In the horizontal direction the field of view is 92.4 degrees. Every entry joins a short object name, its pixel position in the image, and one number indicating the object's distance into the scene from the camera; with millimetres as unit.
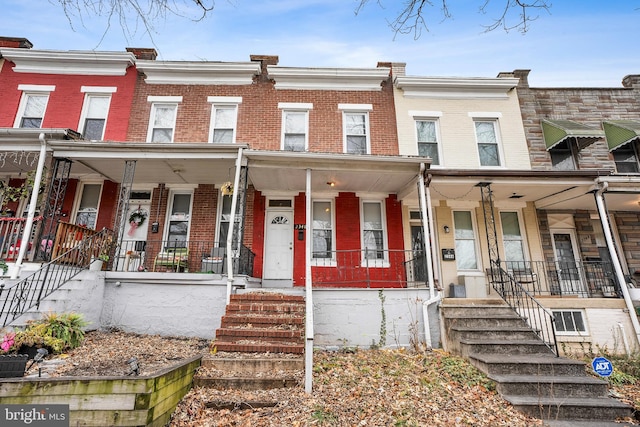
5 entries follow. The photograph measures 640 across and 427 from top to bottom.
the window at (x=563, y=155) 9828
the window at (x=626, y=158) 9906
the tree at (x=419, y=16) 2926
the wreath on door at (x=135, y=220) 9016
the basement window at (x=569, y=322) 7137
